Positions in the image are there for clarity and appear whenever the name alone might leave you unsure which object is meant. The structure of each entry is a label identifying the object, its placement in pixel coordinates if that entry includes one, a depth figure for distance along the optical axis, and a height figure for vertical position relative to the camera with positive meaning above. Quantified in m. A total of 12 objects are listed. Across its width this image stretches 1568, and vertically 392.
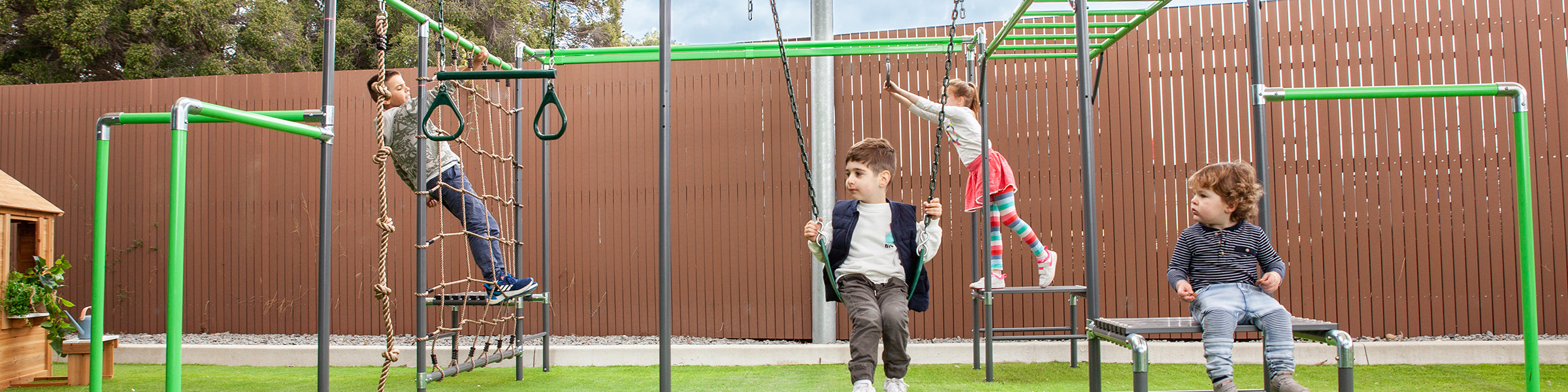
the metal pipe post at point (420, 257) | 3.40 -0.10
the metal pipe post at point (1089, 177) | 2.66 +0.14
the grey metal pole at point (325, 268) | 2.89 -0.12
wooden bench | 4.07 -0.60
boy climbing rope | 3.79 +0.21
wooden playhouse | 4.00 -0.10
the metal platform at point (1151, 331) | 2.23 -0.32
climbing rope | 2.91 +0.10
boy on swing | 3.03 -0.09
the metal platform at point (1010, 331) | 3.92 -0.48
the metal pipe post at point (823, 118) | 5.05 +0.64
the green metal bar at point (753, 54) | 4.40 +0.90
